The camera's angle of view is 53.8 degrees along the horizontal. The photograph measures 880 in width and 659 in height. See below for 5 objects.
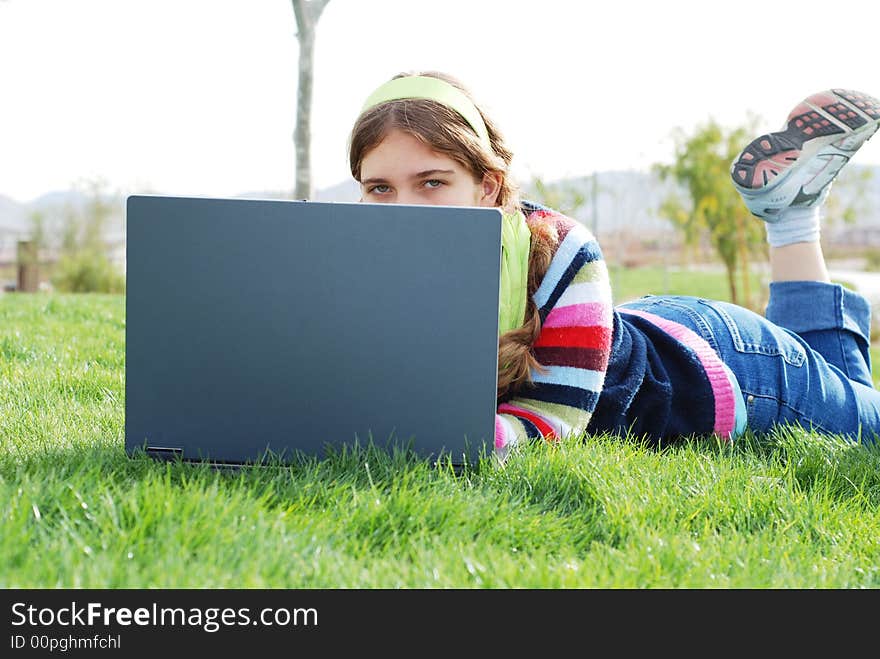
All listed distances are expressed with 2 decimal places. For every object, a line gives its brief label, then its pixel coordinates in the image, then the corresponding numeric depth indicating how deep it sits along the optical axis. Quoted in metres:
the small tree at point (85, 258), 10.20
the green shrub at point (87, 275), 10.18
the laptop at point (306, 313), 1.49
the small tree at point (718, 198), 10.93
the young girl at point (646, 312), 1.95
